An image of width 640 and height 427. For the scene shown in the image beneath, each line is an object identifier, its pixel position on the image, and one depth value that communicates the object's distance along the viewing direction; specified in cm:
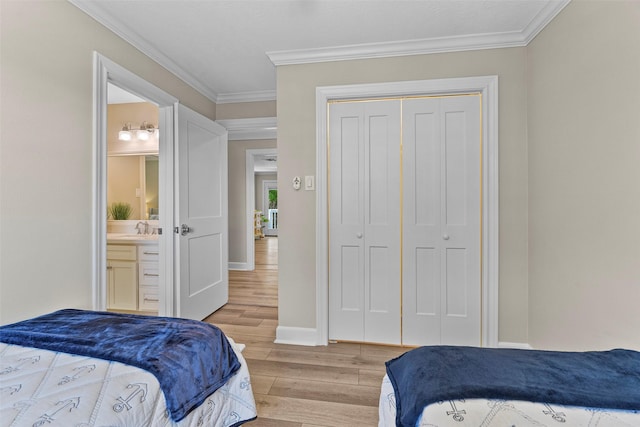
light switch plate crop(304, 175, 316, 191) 254
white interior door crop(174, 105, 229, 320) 277
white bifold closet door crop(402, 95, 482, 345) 237
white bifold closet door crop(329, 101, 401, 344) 248
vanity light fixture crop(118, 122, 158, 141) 364
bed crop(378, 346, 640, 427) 80
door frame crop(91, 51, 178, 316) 194
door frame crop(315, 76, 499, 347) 230
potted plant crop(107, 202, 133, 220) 376
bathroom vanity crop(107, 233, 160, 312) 317
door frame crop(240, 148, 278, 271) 553
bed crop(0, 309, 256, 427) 89
